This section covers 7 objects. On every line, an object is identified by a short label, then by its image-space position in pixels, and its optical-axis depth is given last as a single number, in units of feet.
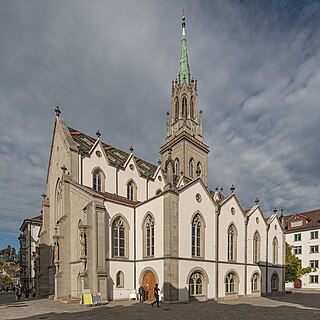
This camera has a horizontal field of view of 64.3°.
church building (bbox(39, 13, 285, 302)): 69.05
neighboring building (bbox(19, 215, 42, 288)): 157.28
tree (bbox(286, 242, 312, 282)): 120.57
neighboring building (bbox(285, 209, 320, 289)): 153.28
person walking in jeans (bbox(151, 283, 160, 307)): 59.96
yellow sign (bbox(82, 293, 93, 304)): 59.98
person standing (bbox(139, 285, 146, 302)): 70.33
